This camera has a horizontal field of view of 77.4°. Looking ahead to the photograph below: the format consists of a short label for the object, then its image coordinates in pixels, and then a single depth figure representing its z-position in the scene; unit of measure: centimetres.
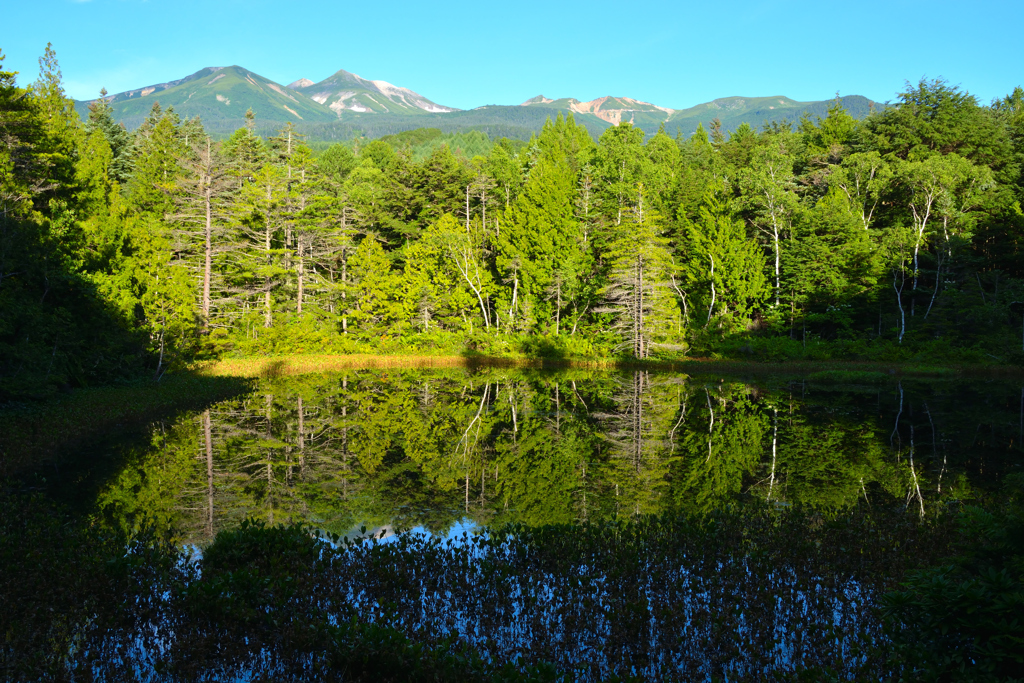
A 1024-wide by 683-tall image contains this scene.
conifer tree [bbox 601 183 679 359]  4147
